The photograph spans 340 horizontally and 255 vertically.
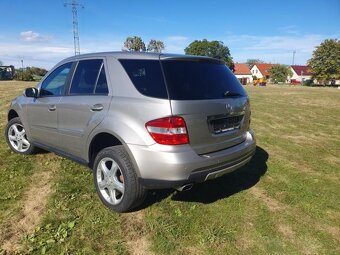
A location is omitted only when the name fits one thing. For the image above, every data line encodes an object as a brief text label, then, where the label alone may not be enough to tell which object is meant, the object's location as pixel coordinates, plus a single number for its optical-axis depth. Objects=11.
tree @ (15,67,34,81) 41.56
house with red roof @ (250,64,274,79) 117.69
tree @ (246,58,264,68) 175.12
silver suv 3.30
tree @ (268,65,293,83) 92.75
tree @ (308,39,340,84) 70.00
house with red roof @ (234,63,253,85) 112.75
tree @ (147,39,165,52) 86.14
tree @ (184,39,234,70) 93.88
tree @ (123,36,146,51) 81.81
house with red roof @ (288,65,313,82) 105.86
